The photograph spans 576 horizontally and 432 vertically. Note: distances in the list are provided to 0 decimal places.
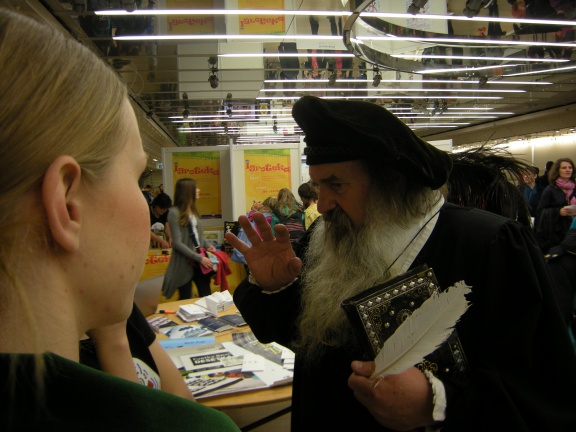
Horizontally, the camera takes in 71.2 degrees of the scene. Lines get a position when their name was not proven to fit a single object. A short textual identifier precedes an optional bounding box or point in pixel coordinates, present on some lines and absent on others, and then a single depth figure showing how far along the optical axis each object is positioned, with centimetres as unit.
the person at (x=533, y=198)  772
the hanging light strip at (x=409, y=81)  771
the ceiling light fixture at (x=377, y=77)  715
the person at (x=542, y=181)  777
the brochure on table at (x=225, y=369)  177
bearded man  100
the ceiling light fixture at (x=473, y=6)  319
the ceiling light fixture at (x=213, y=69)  641
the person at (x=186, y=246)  449
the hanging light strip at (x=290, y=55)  602
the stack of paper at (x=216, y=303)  285
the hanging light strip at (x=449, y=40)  314
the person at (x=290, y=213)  564
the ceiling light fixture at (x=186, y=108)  926
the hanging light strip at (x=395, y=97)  926
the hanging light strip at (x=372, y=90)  848
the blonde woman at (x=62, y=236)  44
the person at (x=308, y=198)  542
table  167
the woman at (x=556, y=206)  549
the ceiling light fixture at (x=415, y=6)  283
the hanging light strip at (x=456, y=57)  394
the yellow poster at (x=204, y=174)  666
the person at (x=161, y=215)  638
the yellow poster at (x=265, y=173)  679
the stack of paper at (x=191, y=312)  278
